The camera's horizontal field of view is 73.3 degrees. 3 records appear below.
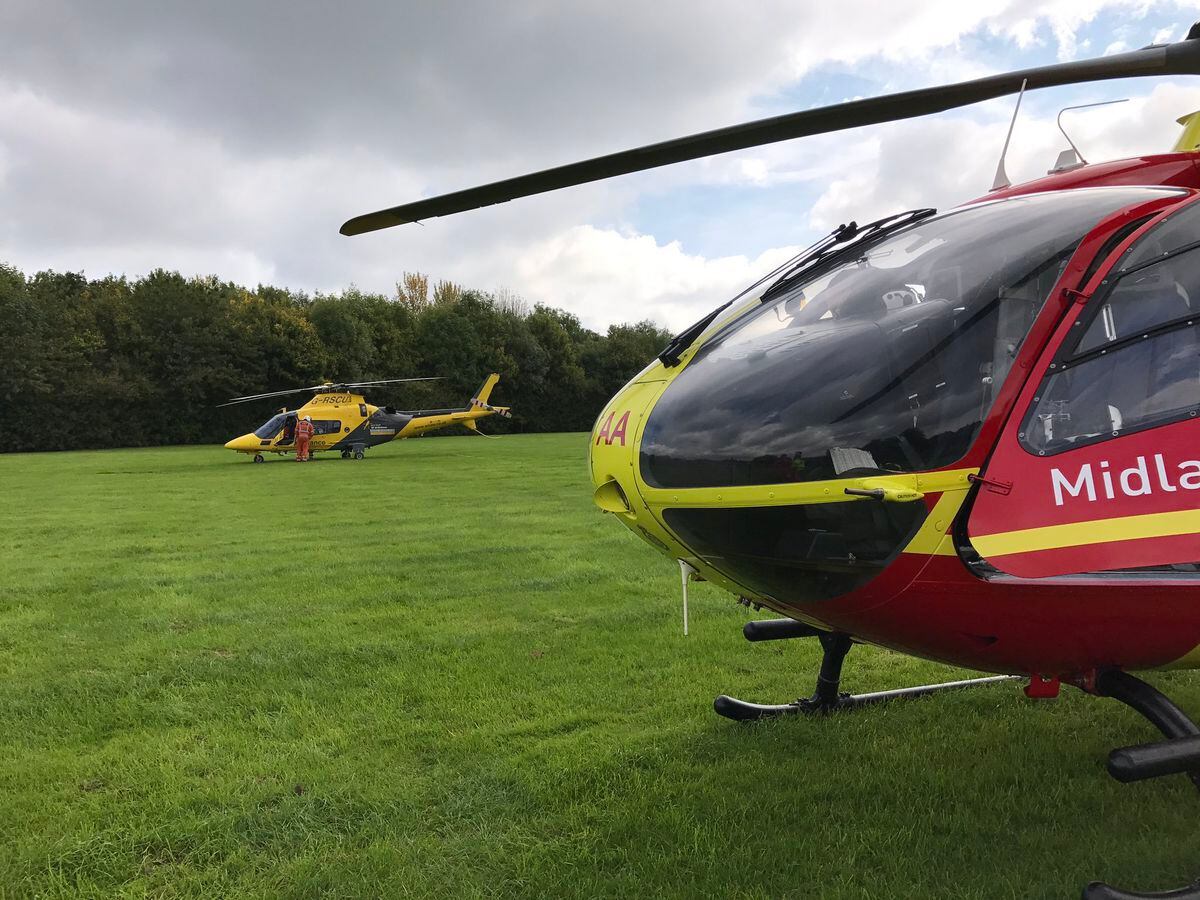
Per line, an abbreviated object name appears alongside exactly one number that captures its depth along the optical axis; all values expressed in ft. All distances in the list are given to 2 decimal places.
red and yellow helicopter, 7.64
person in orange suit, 88.22
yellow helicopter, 87.35
